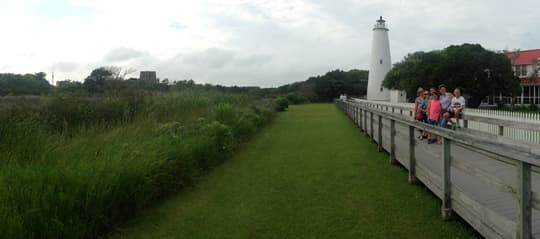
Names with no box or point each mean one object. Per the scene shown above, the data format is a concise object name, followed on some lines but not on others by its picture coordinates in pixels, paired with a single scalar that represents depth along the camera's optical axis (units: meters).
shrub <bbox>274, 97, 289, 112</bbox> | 35.03
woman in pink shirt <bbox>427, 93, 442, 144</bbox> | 9.73
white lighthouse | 58.44
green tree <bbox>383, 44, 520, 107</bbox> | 35.09
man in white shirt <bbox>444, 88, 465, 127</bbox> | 9.79
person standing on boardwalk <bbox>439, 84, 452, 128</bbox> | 10.01
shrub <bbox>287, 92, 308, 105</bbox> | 58.85
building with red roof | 39.88
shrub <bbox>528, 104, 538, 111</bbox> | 34.00
